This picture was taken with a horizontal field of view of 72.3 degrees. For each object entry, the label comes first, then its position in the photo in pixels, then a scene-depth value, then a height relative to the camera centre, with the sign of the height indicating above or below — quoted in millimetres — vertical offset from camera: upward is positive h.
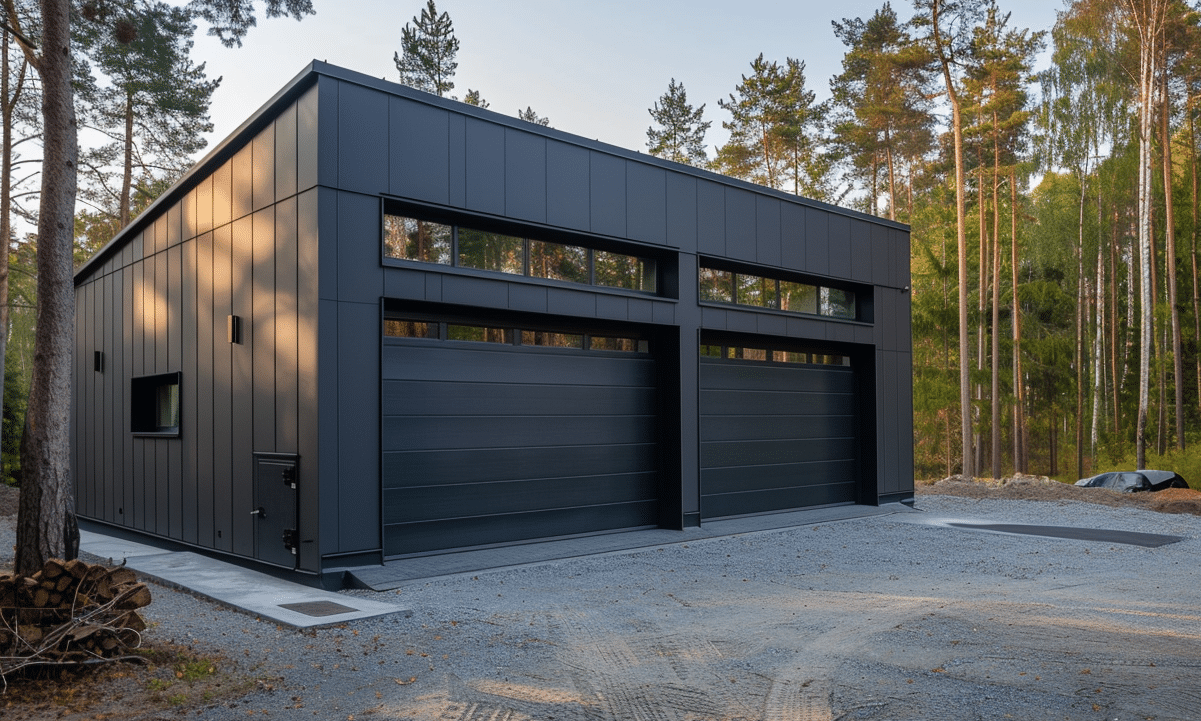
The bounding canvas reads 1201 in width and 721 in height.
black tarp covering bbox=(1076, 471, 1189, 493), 18000 -2277
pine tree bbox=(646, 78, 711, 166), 31547 +9729
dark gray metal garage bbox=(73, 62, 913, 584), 8305 +505
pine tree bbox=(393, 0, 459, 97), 26797 +10839
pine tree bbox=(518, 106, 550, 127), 30938 +10081
